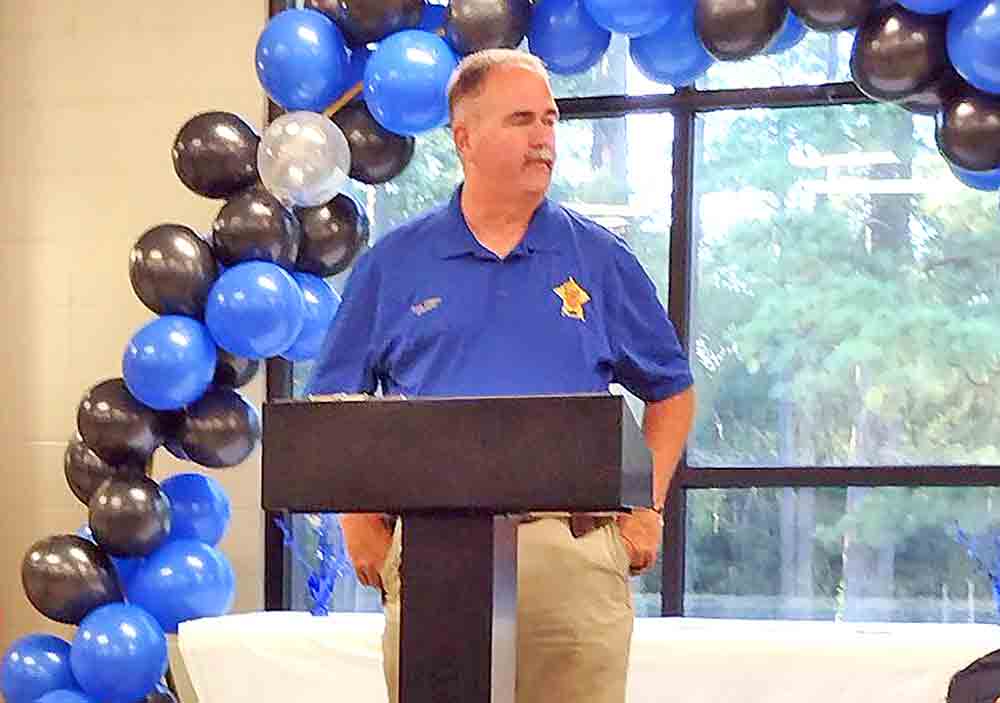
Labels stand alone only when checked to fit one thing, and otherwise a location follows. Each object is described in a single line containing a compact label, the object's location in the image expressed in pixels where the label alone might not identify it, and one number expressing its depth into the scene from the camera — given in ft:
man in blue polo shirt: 9.77
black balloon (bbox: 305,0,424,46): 19.54
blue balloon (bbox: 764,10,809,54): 18.66
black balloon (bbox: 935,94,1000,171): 17.02
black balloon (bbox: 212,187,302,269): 19.84
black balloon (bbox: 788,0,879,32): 17.43
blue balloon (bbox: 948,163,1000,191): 17.72
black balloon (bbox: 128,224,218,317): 19.84
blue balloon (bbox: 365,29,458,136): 18.88
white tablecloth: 17.45
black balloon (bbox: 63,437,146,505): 20.37
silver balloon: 19.57
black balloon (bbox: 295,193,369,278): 20.73
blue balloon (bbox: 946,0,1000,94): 16.33
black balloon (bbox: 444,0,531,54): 18.96
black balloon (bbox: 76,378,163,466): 20.05
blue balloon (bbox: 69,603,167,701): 19.48
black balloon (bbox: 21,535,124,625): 20.04
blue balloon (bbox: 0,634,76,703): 20.60
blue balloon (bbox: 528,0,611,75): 19.10
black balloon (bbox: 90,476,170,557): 19.80
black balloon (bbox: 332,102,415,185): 20.32
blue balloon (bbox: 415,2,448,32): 20.17
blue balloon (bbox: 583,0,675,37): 18.30
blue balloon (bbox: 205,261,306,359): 19.42
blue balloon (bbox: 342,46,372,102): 20.32
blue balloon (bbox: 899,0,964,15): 16.83
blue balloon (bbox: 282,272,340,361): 20.58
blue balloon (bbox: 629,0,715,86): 18.93
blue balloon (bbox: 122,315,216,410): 19.53
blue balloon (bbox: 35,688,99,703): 20.02
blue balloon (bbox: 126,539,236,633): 19.99
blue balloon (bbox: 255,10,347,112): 19.70
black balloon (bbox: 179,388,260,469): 20.18
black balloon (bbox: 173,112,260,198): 20.18
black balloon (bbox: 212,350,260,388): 20.38
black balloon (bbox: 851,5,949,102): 17.17
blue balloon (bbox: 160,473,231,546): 20.84
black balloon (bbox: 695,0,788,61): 17.89
